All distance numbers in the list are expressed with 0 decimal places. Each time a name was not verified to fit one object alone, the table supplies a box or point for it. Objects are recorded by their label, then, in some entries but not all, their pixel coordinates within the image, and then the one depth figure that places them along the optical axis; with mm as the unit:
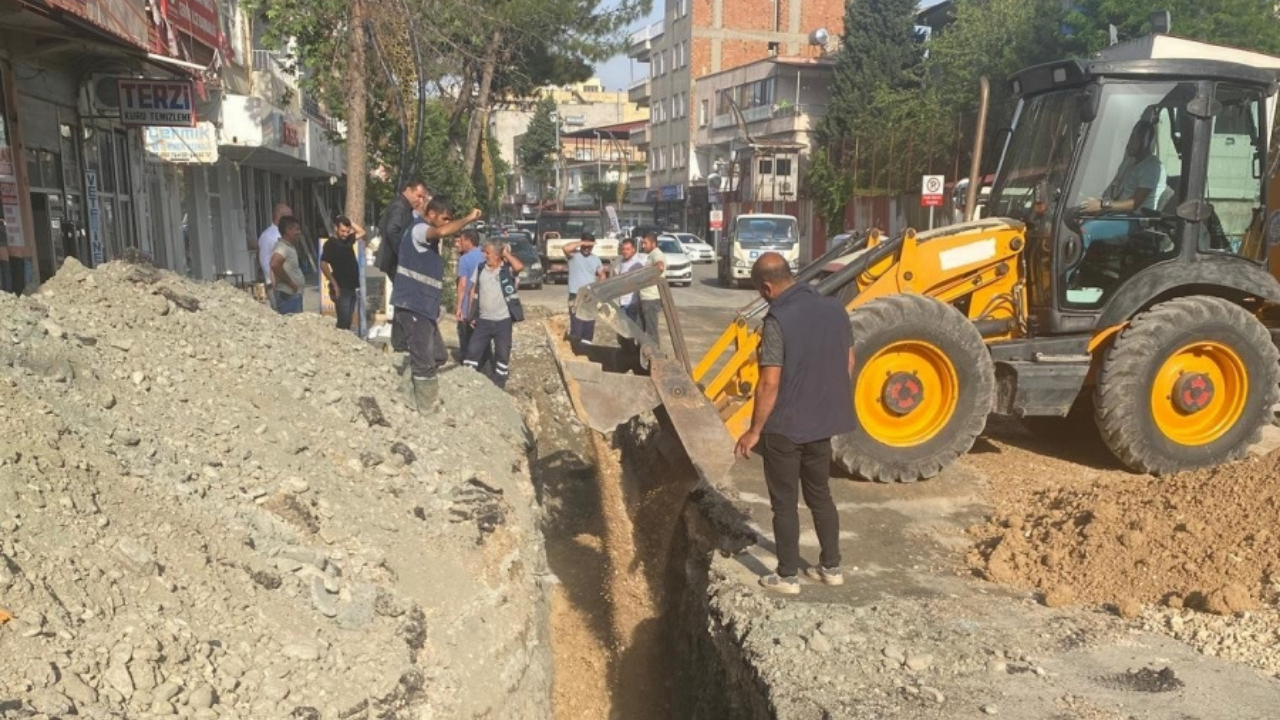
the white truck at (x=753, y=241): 25891
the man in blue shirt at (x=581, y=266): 11797
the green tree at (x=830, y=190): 35469
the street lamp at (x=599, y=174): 75788
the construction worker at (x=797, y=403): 4648
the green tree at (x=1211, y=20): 24062
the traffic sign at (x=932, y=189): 18609
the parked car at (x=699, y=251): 39750
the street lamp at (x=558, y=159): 69606
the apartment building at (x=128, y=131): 9719
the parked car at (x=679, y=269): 27375
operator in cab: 6578
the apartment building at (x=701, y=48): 57938
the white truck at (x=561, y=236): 25266
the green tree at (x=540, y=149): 88000
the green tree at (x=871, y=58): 42656
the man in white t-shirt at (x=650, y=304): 10875
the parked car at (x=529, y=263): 25188
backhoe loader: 6402
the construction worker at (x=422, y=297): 7191
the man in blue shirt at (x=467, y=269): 9375
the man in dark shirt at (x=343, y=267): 10641
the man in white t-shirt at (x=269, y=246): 10602
